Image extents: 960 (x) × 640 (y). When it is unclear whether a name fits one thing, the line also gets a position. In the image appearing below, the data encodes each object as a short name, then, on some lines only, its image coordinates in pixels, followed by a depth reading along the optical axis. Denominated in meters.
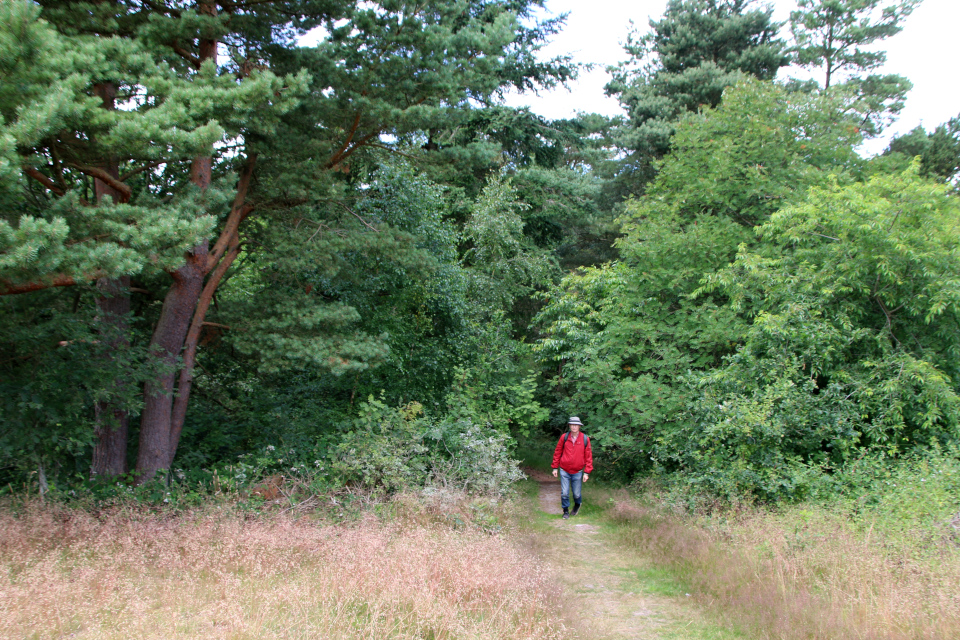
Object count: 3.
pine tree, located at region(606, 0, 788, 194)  21.34
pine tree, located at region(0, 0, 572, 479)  5.80
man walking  10.16
